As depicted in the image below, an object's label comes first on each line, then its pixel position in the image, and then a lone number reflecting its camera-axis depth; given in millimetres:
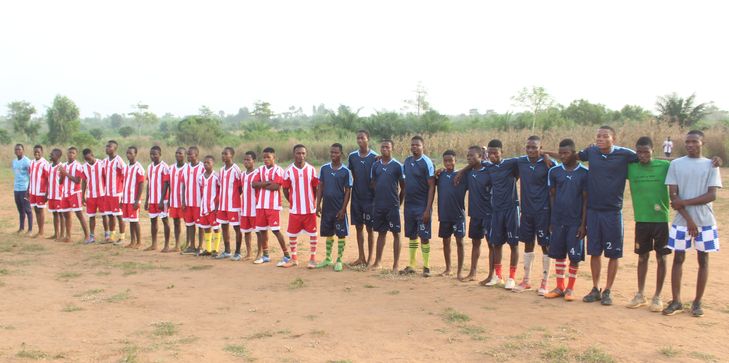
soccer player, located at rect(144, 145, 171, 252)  11125
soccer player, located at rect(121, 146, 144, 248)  11445
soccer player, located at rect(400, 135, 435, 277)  8877
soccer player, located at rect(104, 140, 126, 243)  11781
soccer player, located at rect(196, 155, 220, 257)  10539
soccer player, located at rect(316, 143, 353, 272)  9445
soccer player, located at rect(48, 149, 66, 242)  12547
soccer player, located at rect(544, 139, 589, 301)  7371
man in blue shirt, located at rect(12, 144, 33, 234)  13156
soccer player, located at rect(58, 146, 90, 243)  12281
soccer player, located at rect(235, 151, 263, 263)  10125
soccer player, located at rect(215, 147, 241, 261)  10367
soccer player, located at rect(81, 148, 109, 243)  11969
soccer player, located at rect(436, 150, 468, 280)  8625
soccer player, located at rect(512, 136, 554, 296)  7699
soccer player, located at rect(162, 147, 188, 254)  10945
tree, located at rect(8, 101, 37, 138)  44719
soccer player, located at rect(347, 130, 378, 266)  9367
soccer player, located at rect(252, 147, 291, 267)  9797
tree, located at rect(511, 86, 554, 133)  41844
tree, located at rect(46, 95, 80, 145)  42594
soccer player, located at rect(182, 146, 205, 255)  10805
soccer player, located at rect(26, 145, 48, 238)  12852
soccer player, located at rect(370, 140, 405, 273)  9102
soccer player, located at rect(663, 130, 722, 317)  6621
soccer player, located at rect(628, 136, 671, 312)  6906
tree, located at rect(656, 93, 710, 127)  36812
